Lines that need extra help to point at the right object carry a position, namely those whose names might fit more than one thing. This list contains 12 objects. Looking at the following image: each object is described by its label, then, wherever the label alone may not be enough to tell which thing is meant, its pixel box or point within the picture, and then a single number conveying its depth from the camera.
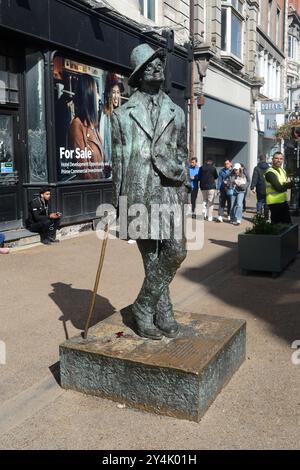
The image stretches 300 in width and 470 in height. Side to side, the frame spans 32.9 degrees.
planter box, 7.66
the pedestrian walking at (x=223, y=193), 14.16
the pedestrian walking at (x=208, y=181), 14.38
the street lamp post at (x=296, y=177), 15.19
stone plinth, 3.46
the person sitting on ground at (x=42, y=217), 10.12
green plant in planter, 7.93
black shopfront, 10.02
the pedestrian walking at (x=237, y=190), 13.54
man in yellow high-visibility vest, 8.64
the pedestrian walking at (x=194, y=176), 15.05
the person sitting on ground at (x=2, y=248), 9.10
